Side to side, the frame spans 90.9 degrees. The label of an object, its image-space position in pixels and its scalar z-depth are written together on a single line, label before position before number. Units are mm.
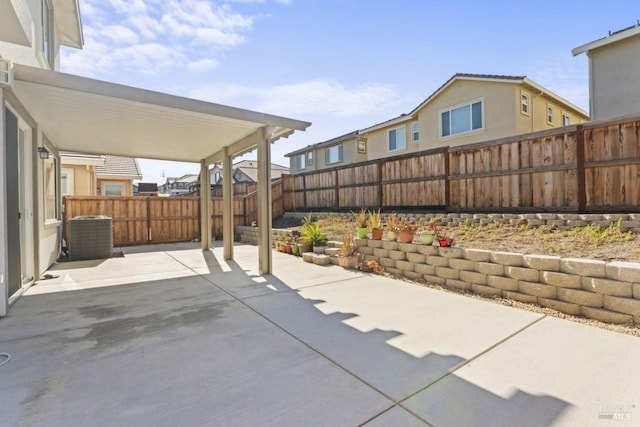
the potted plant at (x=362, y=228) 6344
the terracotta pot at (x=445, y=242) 4832
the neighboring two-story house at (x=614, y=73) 9008
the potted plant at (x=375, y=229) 6039
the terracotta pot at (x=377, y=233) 6035
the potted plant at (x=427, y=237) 5098
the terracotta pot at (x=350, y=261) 6051
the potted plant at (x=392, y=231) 5664
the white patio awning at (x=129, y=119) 3938
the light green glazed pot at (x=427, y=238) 5098
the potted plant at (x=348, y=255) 6055
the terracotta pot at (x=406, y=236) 5461
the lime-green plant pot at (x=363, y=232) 6338
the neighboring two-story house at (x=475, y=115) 11164
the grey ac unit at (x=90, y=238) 7215
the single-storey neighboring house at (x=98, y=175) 12227
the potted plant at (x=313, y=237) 7199
